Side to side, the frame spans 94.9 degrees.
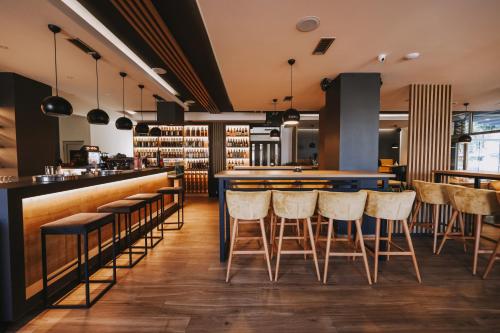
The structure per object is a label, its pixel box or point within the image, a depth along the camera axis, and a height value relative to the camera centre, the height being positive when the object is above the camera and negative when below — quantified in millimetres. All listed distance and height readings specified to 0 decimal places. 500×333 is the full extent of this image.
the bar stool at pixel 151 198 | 3381 -626
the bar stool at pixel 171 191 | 4158 -621
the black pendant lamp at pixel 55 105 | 2738 +620
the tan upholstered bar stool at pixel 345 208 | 2516 -564
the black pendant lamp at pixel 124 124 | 4678 +678
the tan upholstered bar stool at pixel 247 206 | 2549 -554
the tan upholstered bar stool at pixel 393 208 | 2549 -573
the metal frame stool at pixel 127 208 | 2785 -635
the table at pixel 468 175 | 3238 -274
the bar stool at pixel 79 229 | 2020 -647
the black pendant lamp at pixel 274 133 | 7687 +797
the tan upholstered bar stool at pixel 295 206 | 2564 -551
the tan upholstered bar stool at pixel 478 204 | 2740 -579
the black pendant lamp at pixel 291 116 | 4113 +730
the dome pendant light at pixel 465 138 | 7418 +609
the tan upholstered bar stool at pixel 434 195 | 3306 -564
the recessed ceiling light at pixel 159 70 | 4196 +1615
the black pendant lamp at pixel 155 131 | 6335 +712
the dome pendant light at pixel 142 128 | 5453 +685
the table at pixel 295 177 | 2998 -275
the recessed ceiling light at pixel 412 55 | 3244 +1458
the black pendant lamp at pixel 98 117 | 3778 +658
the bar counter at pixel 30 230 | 1867 -657
